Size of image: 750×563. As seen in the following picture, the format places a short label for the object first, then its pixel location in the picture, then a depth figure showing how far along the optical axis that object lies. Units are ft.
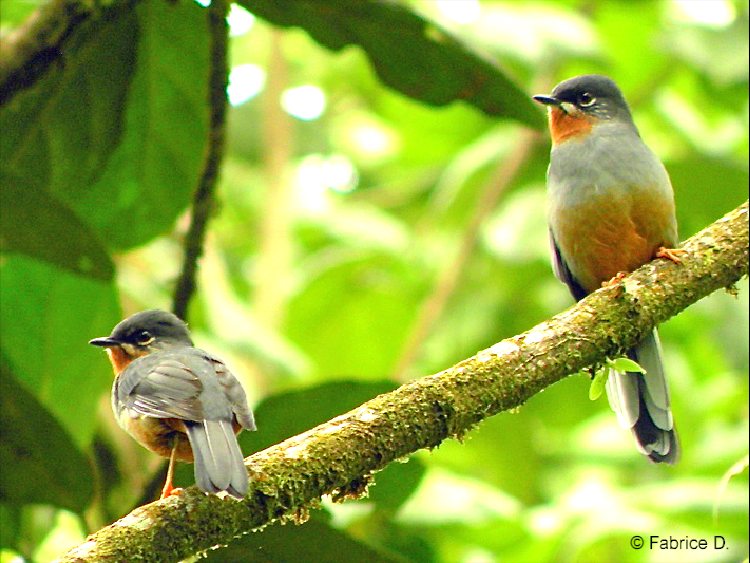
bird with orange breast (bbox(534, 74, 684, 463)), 22.40
